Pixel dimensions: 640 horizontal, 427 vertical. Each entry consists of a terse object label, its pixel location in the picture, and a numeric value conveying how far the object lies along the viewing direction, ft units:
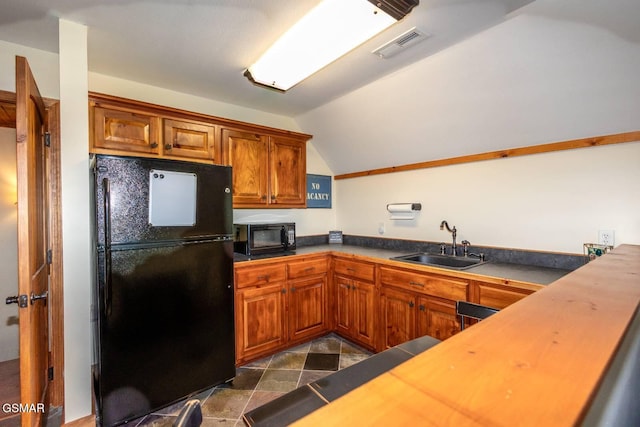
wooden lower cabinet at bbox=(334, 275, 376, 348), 8.50
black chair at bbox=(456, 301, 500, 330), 4.63
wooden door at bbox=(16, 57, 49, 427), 4.26
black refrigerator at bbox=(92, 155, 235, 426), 5.51
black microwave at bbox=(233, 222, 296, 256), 8.71
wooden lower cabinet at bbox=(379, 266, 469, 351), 6.65
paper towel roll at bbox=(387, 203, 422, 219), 9.41
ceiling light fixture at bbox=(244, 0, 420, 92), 4.48
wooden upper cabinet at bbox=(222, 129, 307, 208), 8.71
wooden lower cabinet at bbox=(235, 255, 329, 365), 7.90
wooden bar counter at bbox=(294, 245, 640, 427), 1.26
